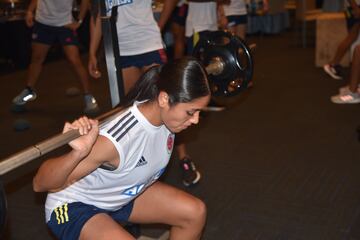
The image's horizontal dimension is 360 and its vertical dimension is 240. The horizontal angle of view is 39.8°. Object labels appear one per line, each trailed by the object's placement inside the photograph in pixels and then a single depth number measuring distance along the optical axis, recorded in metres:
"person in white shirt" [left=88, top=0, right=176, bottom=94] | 2.83
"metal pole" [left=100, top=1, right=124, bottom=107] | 2.22
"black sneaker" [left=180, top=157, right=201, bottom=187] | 3.03
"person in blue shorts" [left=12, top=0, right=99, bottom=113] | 4.56
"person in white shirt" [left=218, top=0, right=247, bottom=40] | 4.73
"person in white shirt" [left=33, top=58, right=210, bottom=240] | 1.62
